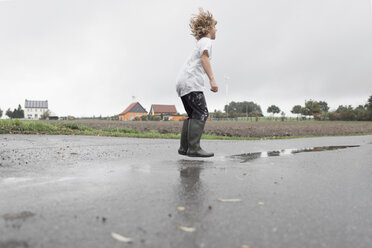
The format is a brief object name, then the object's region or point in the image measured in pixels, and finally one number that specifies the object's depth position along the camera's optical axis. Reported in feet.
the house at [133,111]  343.34
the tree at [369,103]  239.17
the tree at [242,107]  497.87
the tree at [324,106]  505.86
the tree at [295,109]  471.46
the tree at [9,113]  462.11
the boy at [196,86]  15.44
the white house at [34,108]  460.55
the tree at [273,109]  537.24
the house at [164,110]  347.56
